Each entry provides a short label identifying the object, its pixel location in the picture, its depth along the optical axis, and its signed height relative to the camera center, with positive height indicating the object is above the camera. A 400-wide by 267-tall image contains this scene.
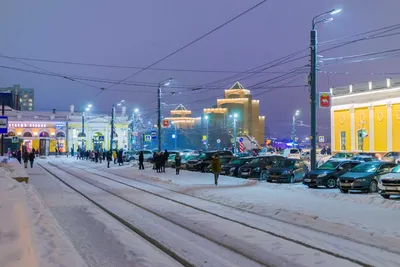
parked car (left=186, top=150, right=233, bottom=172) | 41.32 -1.29
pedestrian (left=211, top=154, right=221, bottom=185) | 27.05 -1.12
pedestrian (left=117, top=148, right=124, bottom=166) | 54.65 -1.35
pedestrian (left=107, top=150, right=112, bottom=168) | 51.41 -1.07
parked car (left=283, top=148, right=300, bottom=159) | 63.23 -0.87
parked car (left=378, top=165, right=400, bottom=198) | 19.55 -1.53
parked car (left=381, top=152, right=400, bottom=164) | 49.13 -1.13
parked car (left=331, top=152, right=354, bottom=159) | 52.81 -1.04
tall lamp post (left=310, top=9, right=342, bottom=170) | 27.06 +2.87
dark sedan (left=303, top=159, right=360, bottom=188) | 25.70 -1.50
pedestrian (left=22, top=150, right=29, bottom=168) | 49.44 -0.97
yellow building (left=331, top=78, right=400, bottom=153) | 59.69 +3.56
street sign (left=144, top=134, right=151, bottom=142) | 54.84 +0.98
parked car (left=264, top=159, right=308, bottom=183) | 29.41 -1.48
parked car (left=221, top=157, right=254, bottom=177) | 35.81 -1.42
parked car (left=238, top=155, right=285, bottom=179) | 32.78 -1.32
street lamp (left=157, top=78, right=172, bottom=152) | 47.36 +3.50
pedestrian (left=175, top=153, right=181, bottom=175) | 36.28 -1.10
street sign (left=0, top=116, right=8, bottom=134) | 35.81 +1.62
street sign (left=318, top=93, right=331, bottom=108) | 28.56 +2.53
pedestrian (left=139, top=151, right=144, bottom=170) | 43.78 -1.32
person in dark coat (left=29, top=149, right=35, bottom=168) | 51.46 -1.02
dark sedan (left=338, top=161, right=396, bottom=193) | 22.48 -1.43
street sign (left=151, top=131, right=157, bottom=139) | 51.65 +1.22
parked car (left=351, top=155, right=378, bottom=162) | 37.96 -0.99
